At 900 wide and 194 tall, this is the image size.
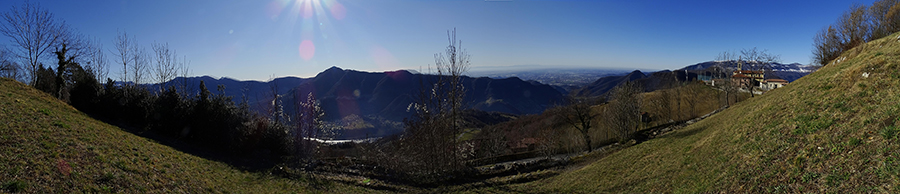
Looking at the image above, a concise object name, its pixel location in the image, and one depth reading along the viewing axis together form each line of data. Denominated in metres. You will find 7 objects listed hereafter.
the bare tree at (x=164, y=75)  31.89
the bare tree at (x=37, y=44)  24.54
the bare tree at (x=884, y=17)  32.12
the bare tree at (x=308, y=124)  28.57
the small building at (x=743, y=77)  60.92
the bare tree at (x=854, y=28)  35.50
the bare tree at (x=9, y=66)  33.41
